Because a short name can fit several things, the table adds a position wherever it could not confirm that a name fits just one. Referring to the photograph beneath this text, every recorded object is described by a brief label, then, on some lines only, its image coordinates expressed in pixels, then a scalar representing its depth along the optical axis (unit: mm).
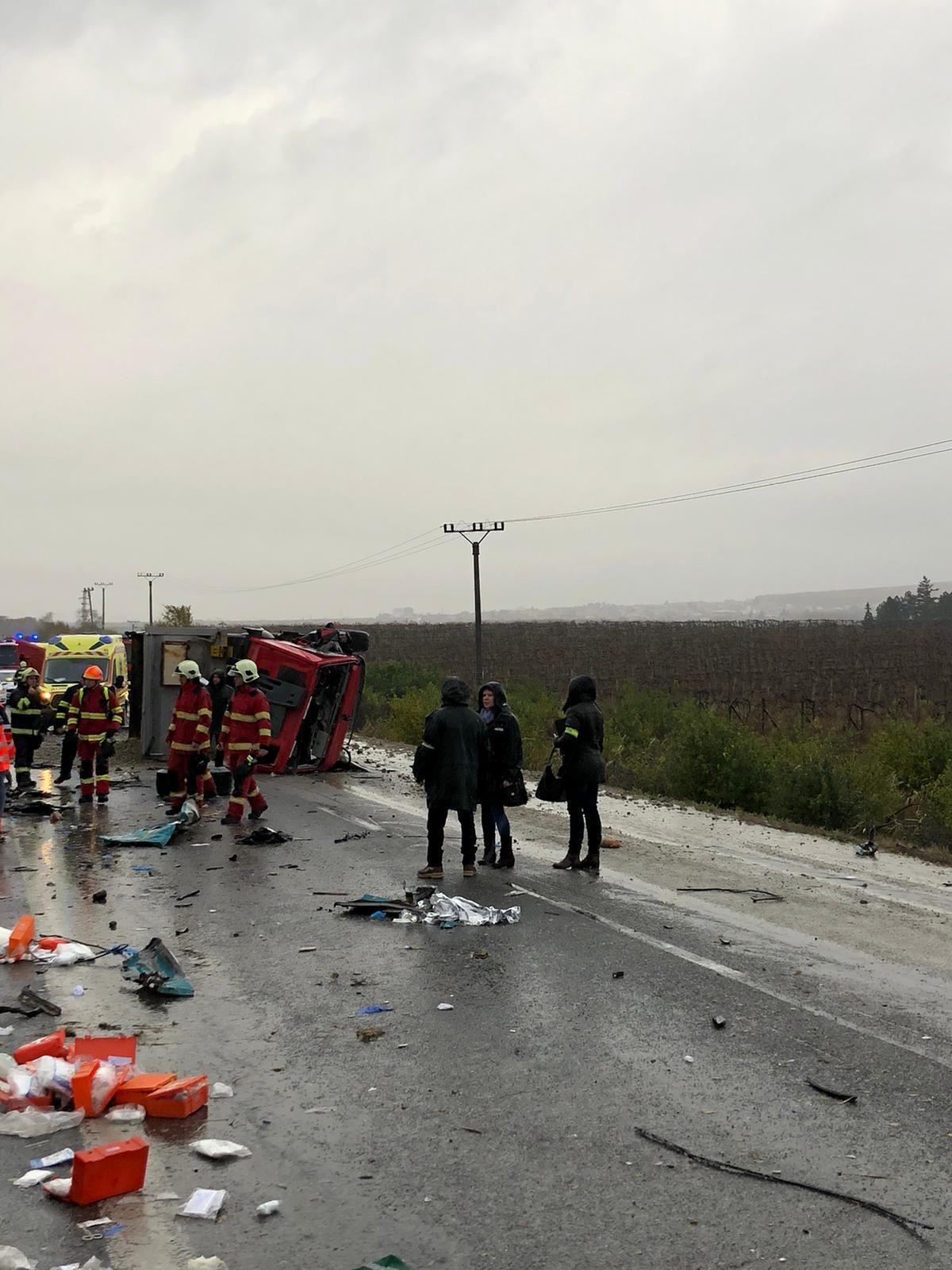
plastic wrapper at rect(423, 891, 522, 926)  8617
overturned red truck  17516
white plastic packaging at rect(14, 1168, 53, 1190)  4402
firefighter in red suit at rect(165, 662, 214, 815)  14109
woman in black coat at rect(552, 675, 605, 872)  10711
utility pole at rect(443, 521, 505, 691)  35250
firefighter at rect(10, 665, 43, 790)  16422
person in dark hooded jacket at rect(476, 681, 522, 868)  10789
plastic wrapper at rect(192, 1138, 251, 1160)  4633
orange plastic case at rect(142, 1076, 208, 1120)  5012
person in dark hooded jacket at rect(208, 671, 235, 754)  16500
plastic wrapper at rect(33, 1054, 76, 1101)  5191
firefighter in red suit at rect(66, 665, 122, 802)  14664
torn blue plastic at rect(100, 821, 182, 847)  12273
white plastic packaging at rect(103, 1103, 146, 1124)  5055
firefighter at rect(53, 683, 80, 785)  15922
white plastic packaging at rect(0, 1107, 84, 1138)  4918
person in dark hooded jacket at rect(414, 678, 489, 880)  10188
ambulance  27531
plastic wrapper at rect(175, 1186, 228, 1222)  4137
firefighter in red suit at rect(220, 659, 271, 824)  13203
